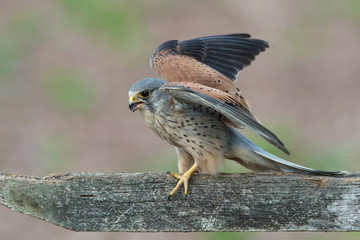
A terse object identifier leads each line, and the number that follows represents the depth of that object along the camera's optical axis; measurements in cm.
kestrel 605
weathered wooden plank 503
